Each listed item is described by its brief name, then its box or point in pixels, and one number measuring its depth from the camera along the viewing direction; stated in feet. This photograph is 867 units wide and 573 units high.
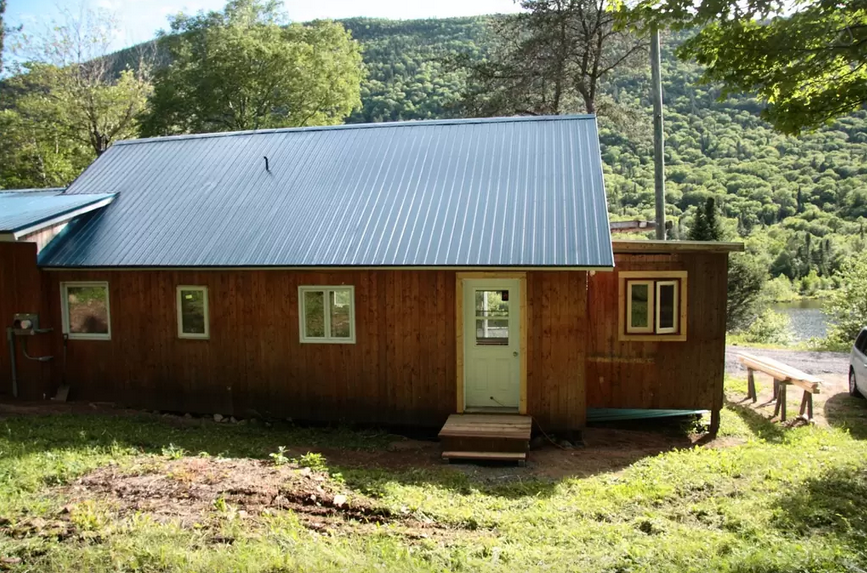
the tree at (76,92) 96.58
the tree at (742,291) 94.17
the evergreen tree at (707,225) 86.89
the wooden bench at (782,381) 35.04
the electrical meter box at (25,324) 36.01
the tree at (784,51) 21.91
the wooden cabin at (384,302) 32.04
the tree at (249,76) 97.19
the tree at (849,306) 77.97
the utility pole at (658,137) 50.93
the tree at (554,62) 73.00
